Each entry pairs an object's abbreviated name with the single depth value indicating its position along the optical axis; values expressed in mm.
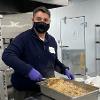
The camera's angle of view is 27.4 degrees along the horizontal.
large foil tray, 1118
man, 1481
